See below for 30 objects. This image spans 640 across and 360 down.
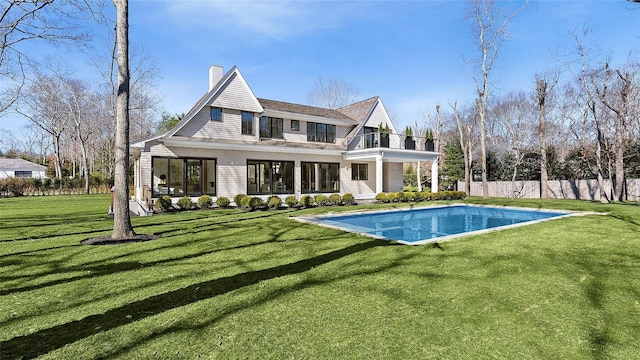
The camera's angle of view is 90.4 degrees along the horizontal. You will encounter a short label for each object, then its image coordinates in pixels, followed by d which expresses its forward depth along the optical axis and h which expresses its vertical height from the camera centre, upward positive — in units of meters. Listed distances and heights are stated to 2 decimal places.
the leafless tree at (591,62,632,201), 18.88 +4.76
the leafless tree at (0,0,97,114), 10.41 +5.64
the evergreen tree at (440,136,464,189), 30.52 +1.38
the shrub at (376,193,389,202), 19.41 -1.00
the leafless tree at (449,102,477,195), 27.03 +2.18
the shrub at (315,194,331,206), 17.33 -1.02
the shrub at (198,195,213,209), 14.95 -0.87
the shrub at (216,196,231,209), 15.48 -0.94
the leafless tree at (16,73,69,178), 32.75 +8.62
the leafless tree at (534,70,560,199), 21.41 +5.85
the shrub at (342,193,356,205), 18.14 -1.02
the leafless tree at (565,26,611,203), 19.59 +6.57
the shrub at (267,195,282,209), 15.73 -1.00
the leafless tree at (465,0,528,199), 21.69 +10.08
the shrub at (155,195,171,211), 14.02 -0.86
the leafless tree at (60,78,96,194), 34.06 +9.21
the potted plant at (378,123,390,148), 20.76 +2.88
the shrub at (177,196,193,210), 14.45 -0.91
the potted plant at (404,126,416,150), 22.03 +2.84
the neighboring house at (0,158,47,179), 42.78 +2.35
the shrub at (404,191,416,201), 20.41 -1.01
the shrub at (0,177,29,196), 24.78 -0.04
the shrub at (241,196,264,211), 15.10 -0.98
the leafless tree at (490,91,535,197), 32.00 +6.02
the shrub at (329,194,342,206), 17.66 -1.00
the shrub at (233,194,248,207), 15.92 -0.83
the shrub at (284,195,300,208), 16.34 -1.00
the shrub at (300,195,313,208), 16.73 -1.02
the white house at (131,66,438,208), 15.96 +1.79
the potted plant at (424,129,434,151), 22.78 +2.68
